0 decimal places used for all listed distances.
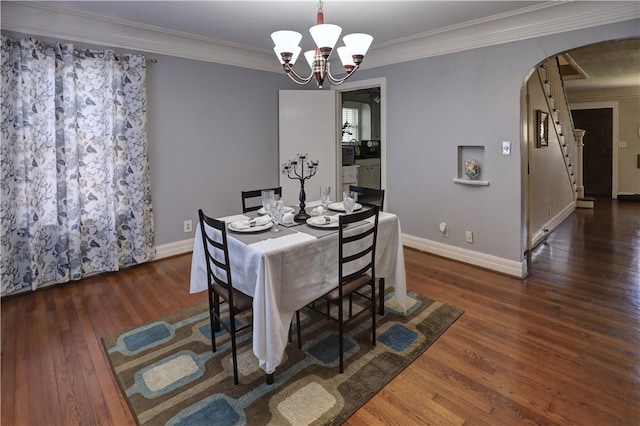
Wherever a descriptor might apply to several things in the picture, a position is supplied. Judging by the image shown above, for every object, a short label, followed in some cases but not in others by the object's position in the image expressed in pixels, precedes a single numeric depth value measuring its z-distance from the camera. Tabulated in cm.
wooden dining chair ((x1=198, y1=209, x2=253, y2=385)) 195
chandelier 210
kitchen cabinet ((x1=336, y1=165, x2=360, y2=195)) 638
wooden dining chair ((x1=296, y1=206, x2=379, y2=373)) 200
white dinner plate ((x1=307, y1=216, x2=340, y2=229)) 230
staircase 483
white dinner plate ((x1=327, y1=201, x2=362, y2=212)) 278
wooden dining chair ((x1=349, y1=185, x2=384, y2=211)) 301
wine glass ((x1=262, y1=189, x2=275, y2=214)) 249
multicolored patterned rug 177
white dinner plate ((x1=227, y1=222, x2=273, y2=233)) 223
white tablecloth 186
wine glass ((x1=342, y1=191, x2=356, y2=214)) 260
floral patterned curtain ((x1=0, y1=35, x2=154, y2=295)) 297
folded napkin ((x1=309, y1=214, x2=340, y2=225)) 238
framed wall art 439
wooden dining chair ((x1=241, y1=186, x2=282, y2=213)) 292
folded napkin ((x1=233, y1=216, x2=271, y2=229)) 230
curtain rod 290
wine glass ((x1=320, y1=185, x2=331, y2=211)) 276
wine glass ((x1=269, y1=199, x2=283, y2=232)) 242
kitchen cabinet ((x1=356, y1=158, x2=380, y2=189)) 751
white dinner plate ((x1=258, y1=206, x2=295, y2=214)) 271
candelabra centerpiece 252
